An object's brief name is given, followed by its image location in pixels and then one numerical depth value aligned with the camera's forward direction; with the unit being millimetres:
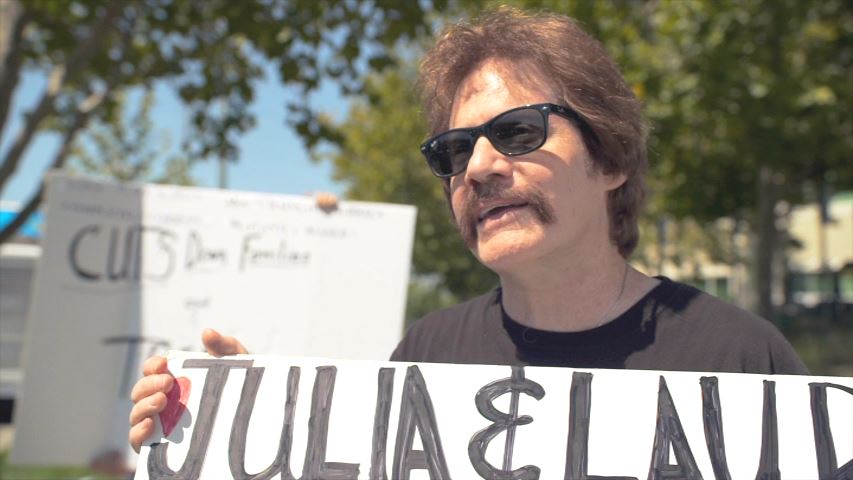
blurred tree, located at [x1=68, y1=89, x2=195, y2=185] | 19875
